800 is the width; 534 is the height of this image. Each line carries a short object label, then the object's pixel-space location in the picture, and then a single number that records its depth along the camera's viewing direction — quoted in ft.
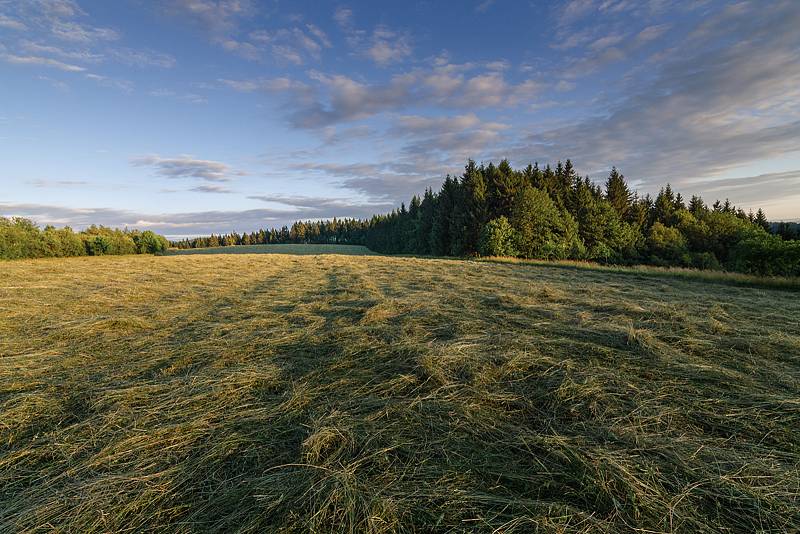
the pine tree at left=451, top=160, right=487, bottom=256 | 129.90
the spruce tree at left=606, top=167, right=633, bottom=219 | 149.79
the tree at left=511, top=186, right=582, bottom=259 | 115.96
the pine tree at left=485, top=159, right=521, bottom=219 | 131.95
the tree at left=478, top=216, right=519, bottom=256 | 108.06
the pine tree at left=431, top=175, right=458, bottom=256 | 147.64
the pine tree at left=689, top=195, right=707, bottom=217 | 154.92
